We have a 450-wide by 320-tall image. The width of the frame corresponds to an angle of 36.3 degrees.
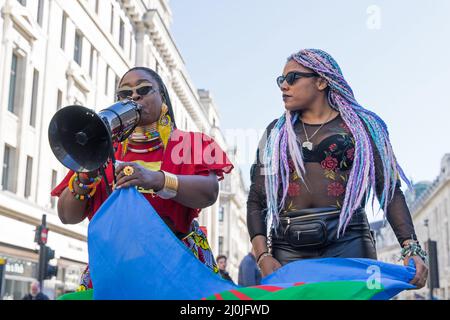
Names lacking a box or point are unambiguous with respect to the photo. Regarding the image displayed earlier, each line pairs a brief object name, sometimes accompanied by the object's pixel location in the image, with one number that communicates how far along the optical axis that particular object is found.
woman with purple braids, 3.04
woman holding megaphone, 2.98
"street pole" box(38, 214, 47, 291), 15.42
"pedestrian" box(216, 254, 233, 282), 9.74
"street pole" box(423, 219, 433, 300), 16.57
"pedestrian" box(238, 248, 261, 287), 7.59
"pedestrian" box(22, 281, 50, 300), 12.85
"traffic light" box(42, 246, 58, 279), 15.77
